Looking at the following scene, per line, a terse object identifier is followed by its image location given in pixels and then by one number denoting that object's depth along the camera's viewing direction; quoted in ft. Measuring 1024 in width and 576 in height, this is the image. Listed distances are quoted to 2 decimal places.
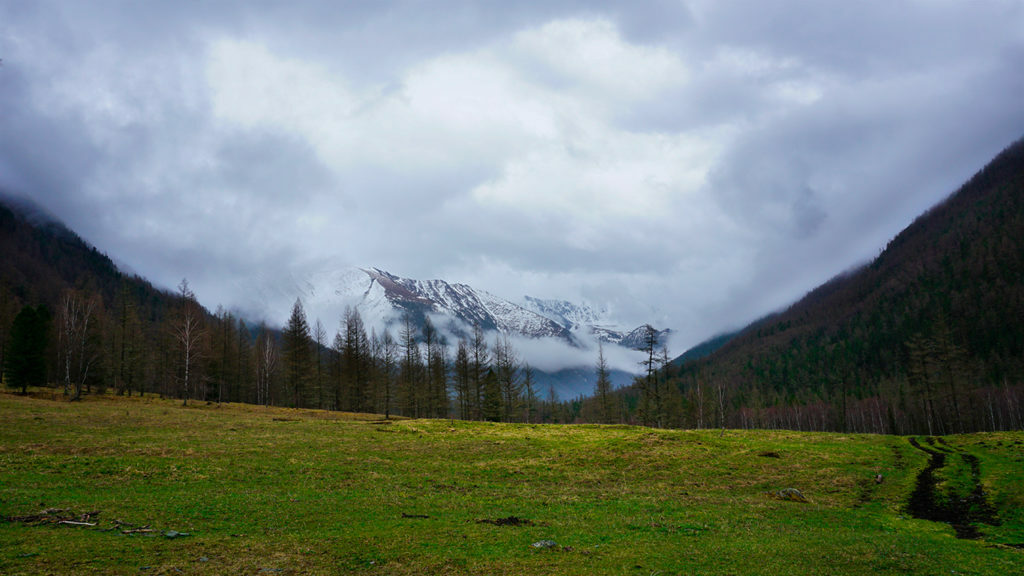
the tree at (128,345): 266.77
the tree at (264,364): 345.27
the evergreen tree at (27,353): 215.51
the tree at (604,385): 315.80
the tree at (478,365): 305.32
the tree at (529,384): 357.20
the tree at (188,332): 224.12
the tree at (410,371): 290.97
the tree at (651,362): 230.89
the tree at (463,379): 311.88
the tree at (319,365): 324.39
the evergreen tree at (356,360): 295.69
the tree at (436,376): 312.91
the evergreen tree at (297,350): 286.05
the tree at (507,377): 314.35
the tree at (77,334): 209.67
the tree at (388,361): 271.69
